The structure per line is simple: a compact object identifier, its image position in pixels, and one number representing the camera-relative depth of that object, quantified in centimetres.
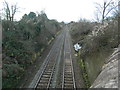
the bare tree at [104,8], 3982
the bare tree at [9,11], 2416
